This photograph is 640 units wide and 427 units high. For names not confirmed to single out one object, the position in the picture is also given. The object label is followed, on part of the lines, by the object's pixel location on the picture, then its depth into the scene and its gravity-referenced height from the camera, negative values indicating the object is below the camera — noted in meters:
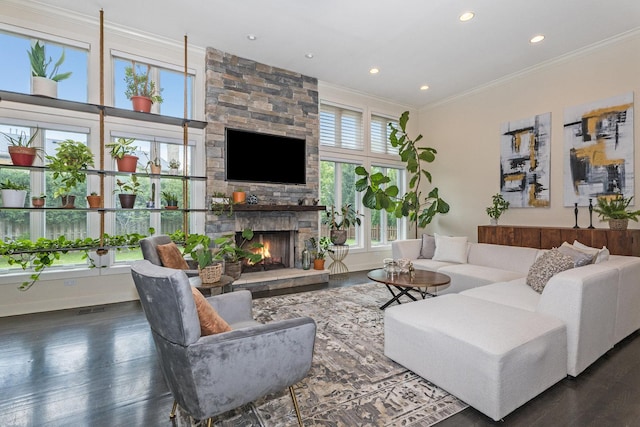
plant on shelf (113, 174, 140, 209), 3.92 +0.21
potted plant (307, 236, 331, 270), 5.55 -0.81
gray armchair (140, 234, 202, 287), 2.98 -0.45
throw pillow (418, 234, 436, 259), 5.08 -0.67
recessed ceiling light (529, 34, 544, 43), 4.23 +2.46
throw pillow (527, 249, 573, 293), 2.84 -0.56
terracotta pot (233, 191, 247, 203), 4.79 +0.17
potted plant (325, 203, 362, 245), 5.89 -0.26
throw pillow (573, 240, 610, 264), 2.88 -0.43
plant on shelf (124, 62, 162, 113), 3.94 +1.59
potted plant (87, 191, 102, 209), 3.75 +0.05
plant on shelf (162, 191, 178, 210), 4.29 +0.07
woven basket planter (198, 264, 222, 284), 3.05 -0.69
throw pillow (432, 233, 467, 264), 4.72 -0.65
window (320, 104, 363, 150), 6.11 +1.69
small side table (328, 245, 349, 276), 6.03 -1.04
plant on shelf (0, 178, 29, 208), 3.26 +0.11
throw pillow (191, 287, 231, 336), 1.54 -0.59
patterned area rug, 1.80 -1.27
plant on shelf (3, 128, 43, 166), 3.28 +0.58
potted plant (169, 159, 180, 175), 4.38 +0.58
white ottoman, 1.76 -0.92
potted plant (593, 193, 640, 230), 3.84 -0.01
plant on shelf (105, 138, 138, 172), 3.83 +0.64
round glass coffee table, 3.22 -0.81
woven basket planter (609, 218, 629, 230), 3.84 -0.17
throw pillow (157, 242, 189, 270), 3.10 -0.54
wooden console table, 3.77 -0.40
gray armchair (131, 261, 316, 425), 1.36 -0.71
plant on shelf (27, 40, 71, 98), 3.26 +1.46
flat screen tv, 4.95 +0.86
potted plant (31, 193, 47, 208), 3.44 +0.04
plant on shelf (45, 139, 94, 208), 3.43 +0.48
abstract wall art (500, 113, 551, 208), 5.02 +0.86
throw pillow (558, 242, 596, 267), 2.84 -0.45
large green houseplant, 5.81 +0.30
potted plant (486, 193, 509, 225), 5.40 +0.02
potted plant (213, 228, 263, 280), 4.63 -0.84
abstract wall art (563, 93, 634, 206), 4.18 +0.89
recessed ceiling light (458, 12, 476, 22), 3.74 +2.44
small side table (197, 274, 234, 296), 2.95 -0.79
